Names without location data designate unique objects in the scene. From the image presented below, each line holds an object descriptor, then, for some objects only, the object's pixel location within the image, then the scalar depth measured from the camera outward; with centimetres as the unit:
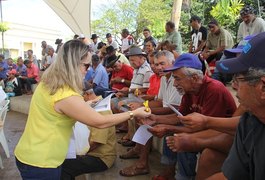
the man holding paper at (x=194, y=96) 162
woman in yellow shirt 141
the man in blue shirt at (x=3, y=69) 727
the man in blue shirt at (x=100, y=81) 415
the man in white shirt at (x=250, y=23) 383
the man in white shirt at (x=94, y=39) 735
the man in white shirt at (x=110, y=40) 660
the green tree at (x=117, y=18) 1577
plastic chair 325
